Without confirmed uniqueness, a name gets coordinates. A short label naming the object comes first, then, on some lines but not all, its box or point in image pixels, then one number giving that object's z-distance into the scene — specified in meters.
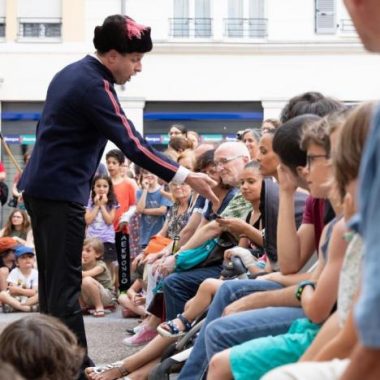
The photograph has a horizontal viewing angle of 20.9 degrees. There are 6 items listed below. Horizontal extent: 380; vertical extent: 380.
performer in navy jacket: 5.31
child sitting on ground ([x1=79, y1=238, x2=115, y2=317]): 9.91
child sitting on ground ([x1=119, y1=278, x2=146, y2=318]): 9.18
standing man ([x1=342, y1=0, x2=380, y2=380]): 1.61
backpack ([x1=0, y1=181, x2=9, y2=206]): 13.86
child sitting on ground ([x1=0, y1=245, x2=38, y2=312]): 10.50
